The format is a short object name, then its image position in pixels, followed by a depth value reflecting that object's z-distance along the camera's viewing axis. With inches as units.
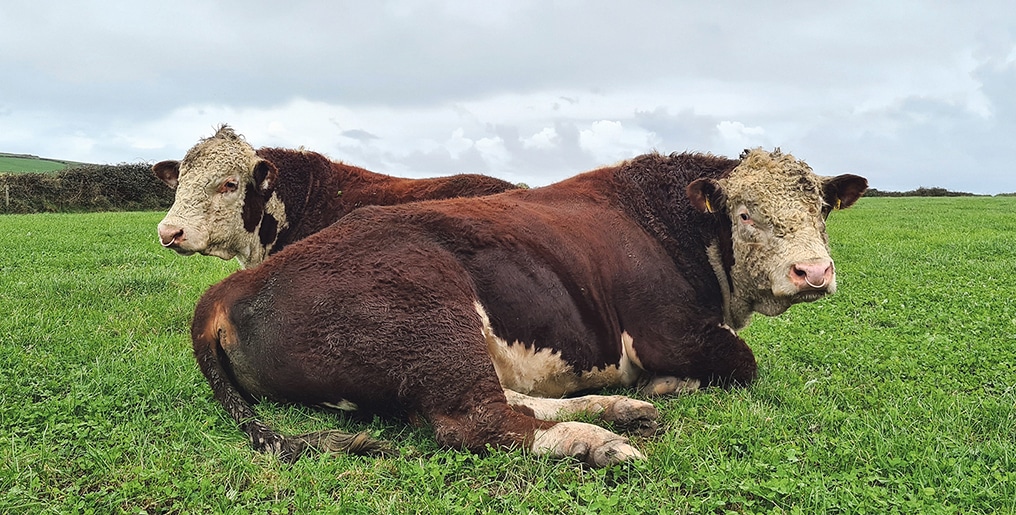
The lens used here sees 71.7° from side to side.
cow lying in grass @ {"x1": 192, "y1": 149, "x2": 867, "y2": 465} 156.6
